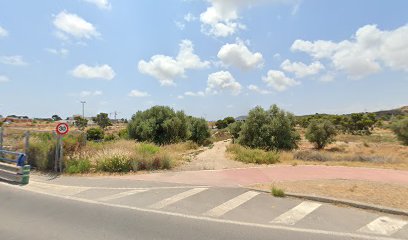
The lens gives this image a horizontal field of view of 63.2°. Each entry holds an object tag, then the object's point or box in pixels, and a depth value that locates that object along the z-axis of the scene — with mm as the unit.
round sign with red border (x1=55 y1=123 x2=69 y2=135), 12852
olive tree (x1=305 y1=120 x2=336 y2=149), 32844
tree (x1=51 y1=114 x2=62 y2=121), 167875
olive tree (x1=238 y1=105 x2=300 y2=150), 22803
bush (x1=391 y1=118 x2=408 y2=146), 31500
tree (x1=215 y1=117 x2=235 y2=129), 75112
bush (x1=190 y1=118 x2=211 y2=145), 31625
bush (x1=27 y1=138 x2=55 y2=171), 13422
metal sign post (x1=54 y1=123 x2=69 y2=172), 12891
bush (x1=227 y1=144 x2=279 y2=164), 15336
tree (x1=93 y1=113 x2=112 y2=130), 88125
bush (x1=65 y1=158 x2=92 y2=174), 12570
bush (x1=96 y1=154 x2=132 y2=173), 12750
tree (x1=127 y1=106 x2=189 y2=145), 25250
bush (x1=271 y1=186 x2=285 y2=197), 8383
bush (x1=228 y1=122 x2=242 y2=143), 32094
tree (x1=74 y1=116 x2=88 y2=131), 88538
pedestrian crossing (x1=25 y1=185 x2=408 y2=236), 6312
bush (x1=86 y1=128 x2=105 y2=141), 51875
